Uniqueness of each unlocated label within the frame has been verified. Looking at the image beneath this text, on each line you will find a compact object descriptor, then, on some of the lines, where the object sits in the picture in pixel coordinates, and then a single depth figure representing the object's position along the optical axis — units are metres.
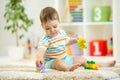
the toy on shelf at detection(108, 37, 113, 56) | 3.38
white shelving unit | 3.16
